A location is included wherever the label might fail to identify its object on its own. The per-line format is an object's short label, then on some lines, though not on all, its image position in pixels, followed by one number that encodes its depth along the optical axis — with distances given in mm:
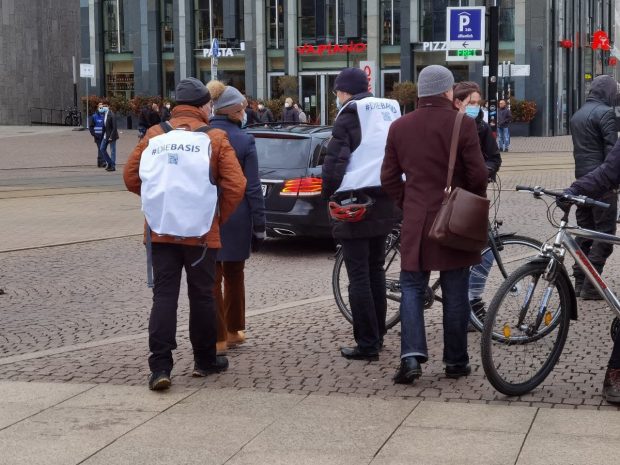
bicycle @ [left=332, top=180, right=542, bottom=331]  7641
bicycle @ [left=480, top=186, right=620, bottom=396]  6004
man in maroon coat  6312
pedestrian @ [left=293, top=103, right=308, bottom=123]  34856
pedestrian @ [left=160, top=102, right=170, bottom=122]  39406
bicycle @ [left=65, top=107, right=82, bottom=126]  54075
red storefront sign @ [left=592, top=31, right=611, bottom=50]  52281
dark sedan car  12438
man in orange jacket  6395
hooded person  9156
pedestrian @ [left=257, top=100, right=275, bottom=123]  35597
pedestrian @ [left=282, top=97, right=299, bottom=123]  34438
